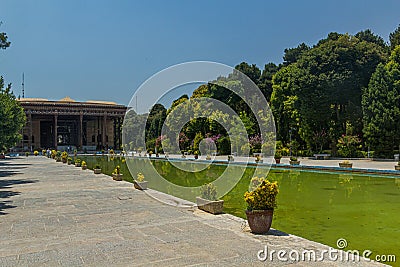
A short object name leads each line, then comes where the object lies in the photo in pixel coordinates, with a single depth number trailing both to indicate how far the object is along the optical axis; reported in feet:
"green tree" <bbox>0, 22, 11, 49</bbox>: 56.70
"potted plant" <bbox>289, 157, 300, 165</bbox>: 78.39
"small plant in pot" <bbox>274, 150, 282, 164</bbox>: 84.48
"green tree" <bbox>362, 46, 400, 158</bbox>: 87.76
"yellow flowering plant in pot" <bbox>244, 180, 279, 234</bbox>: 20.27
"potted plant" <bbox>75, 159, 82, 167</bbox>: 86.00
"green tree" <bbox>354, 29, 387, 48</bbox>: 141.08
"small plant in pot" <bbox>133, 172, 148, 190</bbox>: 41.06
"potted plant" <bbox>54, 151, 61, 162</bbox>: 113.25
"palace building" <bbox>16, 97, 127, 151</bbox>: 190.60
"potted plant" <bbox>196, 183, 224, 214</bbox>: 26.56
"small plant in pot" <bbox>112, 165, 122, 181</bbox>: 52.38
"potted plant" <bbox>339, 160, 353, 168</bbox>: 67.67
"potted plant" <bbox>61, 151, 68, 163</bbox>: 106.01
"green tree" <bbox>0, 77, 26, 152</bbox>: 72.05
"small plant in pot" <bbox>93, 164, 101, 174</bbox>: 65.46
